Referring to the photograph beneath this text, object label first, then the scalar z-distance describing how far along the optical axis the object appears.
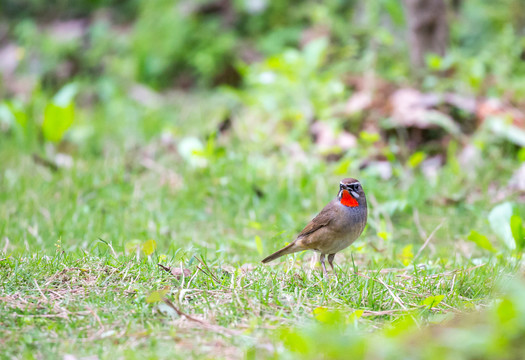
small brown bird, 8.90
